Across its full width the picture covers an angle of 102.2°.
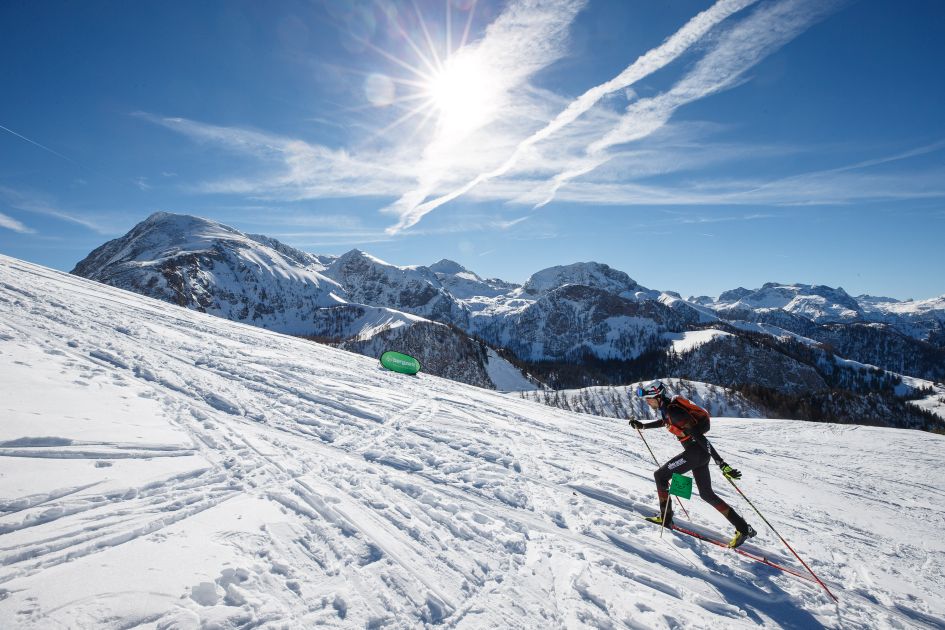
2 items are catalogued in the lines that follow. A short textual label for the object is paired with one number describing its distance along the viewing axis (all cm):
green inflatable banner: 2336
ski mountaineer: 741
